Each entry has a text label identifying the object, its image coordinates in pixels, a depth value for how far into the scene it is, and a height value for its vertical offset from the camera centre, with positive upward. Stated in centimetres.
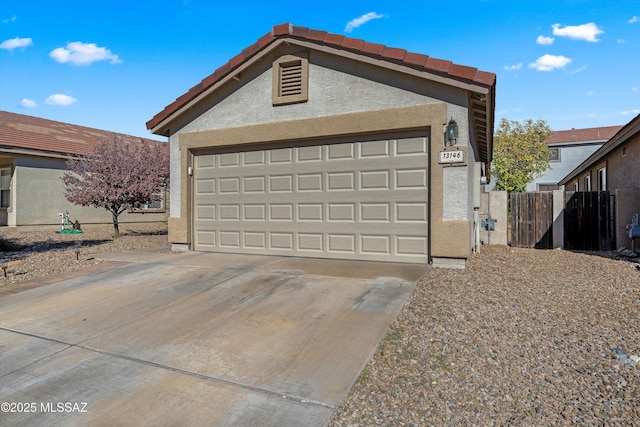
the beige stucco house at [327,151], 693 +119
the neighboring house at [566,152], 2708 +393
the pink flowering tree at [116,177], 1285 +111
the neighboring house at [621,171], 994 +131
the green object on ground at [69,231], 1563 -88
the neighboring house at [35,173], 1619 +162
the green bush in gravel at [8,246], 1045 -102
